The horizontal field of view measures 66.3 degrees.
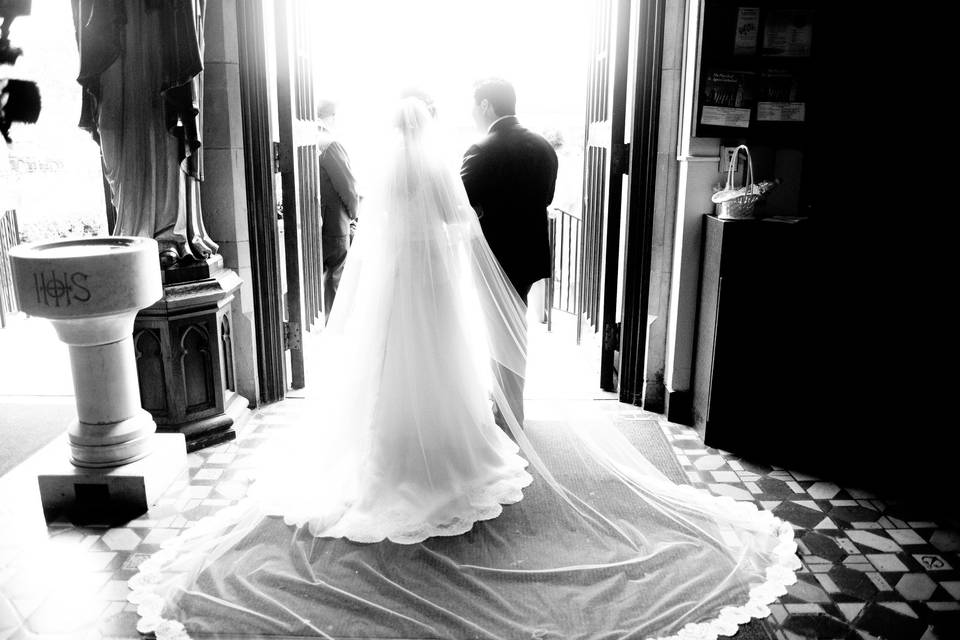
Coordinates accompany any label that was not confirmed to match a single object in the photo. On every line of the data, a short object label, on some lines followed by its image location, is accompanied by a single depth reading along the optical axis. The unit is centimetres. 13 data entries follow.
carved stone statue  317
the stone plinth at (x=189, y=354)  345
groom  338
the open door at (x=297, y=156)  402
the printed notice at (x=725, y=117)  352
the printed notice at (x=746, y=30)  340
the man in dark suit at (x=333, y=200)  517
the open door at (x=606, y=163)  399
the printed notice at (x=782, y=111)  350
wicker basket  334
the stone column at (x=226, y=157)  369
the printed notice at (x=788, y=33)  340
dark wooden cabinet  333
